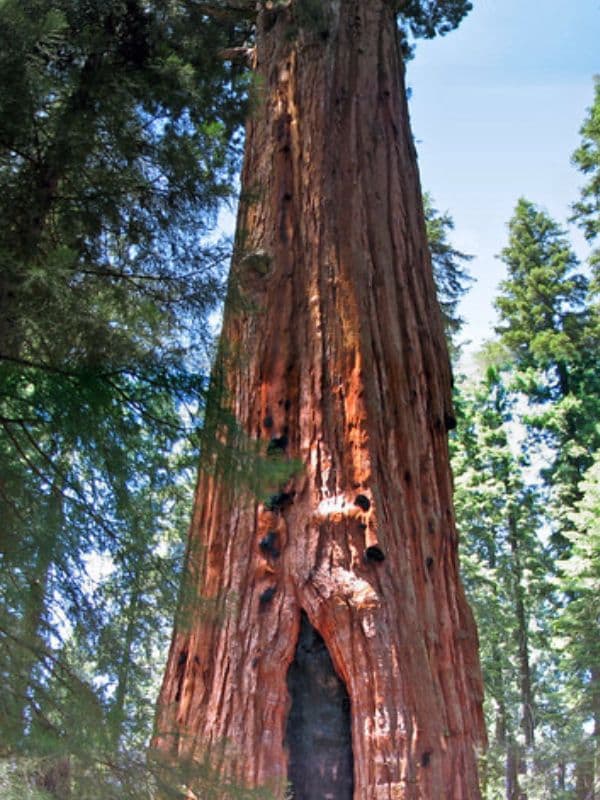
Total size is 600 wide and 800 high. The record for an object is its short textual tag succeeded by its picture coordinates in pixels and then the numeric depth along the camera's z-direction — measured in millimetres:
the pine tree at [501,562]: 16719
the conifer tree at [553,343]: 18531
